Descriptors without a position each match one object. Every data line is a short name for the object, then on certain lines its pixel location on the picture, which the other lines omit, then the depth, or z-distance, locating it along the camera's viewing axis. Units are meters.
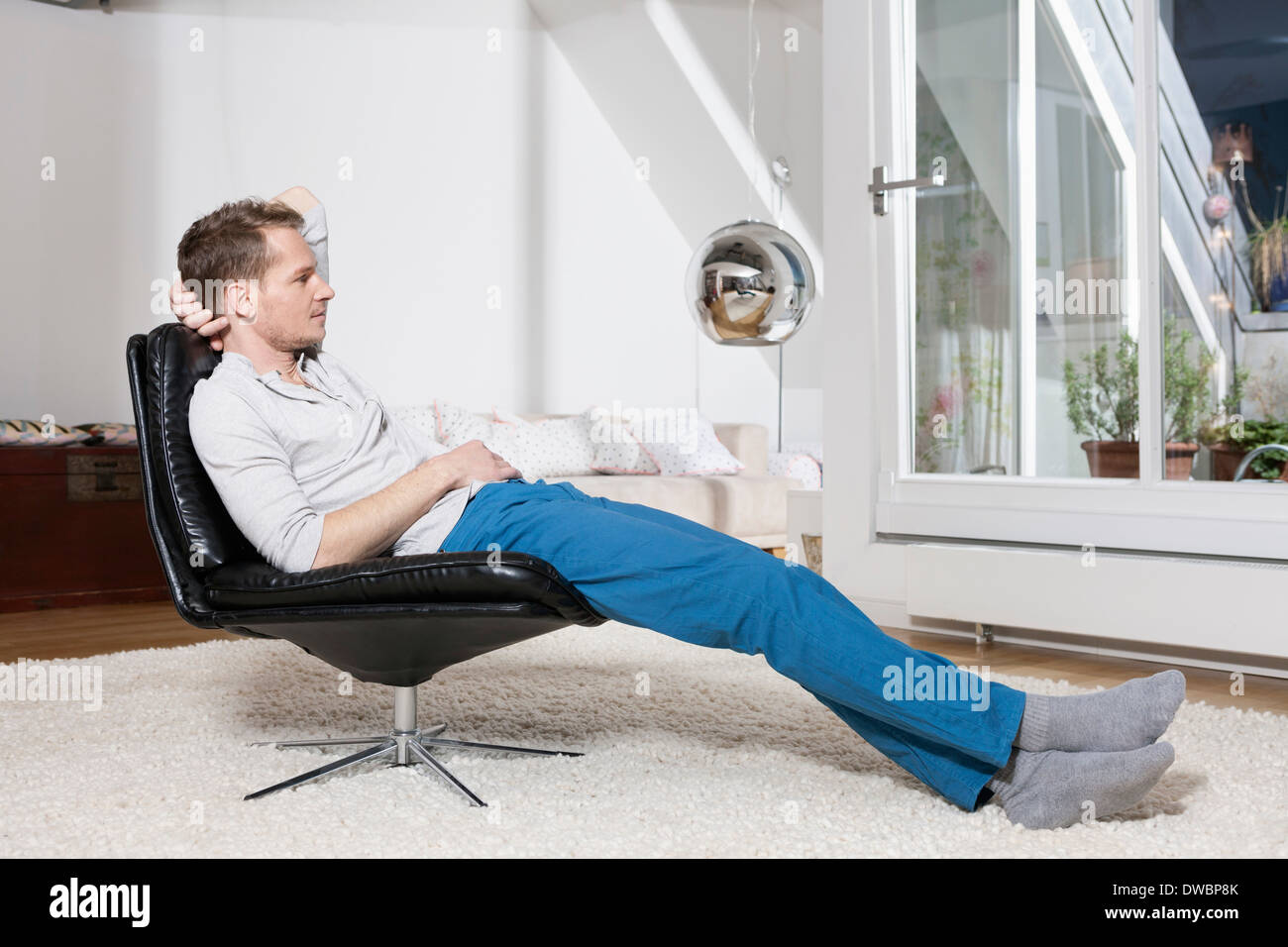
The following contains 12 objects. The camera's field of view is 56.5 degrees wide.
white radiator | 2.69
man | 1.53
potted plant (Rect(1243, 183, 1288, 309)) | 2.93
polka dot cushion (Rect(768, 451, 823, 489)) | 6.17
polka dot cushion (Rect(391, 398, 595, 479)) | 4.98
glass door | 2.96
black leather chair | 1.62
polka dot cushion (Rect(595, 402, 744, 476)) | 5.35
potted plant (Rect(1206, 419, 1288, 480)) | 2.88
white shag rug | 1.54
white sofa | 4.99
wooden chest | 4.05
